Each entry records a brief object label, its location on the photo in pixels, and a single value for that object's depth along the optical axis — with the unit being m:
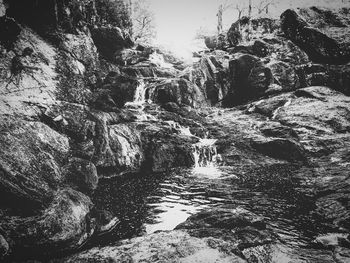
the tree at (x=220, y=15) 48.00
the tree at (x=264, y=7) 44.87
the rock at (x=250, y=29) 33.16
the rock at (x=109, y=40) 25.05
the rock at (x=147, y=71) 26.45
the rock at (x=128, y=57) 26.95
